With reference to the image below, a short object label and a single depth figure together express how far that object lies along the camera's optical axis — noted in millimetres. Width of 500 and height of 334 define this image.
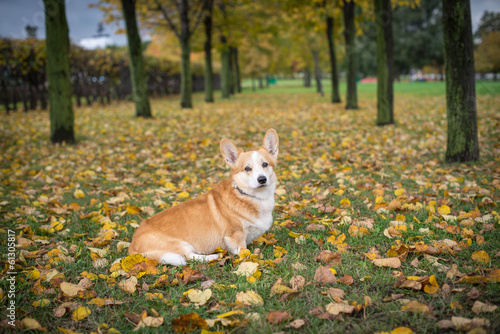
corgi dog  3109
